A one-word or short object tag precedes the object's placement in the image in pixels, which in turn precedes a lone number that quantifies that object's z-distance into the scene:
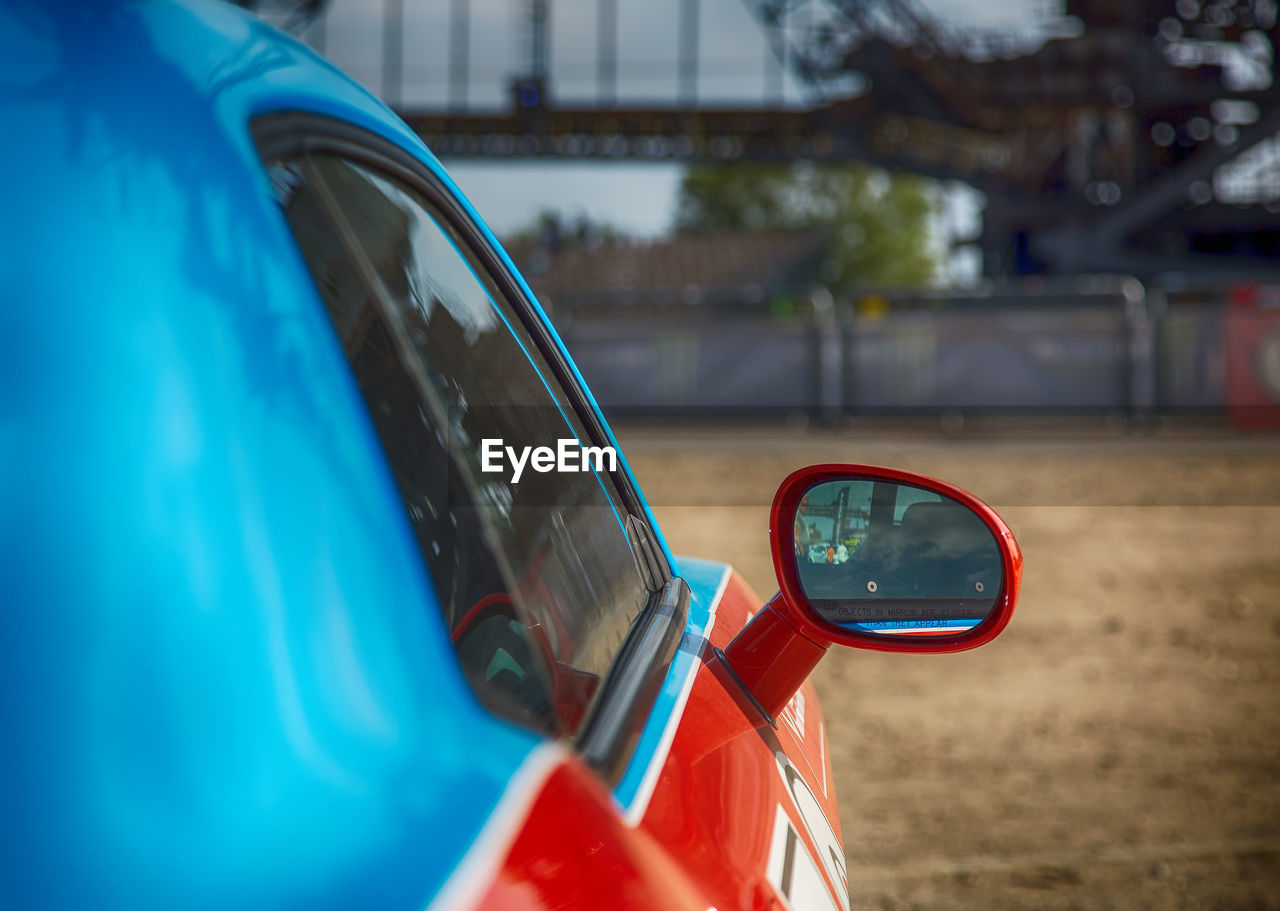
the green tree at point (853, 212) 68.25
